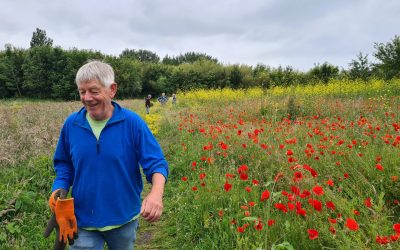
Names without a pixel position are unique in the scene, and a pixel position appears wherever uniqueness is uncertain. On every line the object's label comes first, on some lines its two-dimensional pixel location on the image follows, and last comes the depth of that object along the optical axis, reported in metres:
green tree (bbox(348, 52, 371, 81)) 21.06
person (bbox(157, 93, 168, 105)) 27.61
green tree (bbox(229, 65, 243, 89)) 43.41
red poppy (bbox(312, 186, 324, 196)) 2.23
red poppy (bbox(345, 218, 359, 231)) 1.83
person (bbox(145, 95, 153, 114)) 20.56
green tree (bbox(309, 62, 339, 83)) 30.45
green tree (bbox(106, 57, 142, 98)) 47.41
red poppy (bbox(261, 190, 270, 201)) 2.35
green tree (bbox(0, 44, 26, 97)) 44.02
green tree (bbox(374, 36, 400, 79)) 19.90
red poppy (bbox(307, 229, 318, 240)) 2.05
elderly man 2.18
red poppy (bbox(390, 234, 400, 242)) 1.86
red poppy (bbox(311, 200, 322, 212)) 2.29
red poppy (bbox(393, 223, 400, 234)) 1.86
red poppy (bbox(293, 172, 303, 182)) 2.62
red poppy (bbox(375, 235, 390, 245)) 1.89
